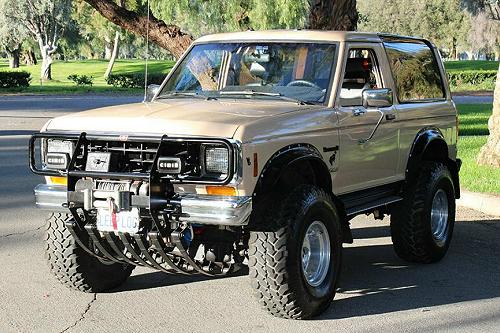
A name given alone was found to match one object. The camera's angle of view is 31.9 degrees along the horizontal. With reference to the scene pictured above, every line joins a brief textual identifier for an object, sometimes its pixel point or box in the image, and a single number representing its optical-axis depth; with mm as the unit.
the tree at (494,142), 13578
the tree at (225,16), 16094
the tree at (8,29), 59500
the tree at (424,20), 90000
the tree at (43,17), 59031
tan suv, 5672
